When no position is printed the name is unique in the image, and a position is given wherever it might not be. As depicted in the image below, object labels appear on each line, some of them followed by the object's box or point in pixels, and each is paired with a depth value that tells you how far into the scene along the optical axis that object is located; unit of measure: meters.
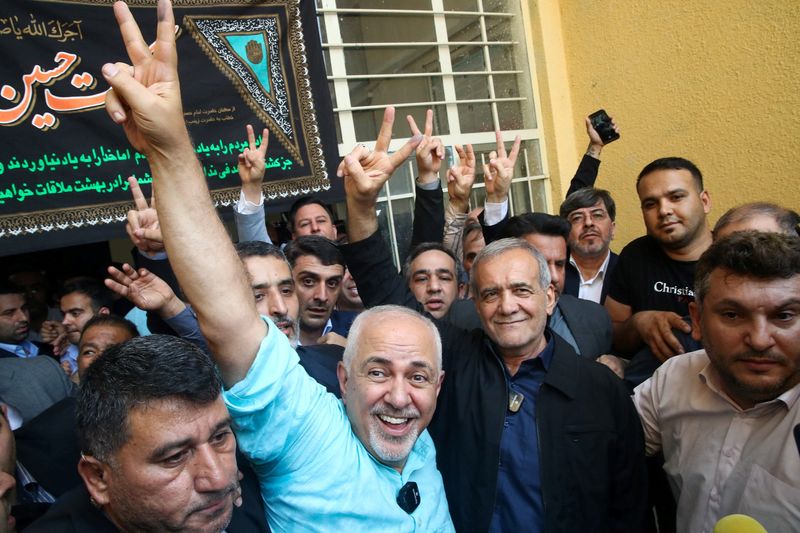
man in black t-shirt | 2.45
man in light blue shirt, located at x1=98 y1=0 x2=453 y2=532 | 1.16
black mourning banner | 2.94
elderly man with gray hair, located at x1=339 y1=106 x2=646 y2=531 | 1.73
